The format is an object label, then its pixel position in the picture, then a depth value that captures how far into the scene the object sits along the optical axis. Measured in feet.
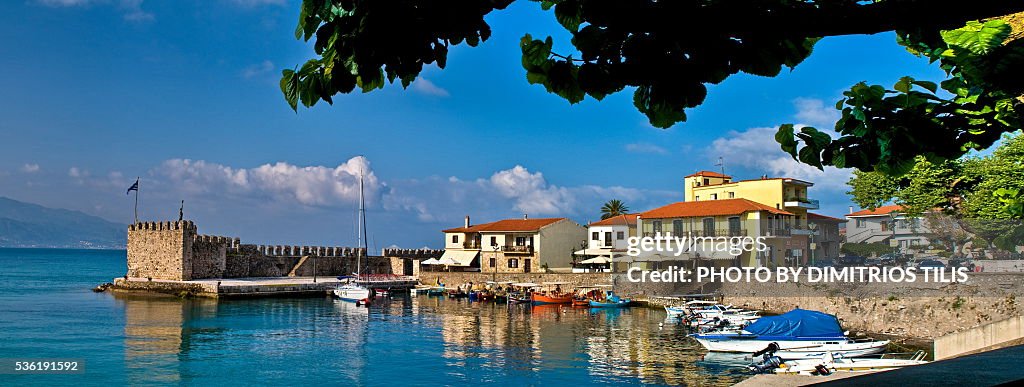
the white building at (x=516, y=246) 185.57
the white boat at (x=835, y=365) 61.00
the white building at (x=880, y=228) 135.44
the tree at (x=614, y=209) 237.25
